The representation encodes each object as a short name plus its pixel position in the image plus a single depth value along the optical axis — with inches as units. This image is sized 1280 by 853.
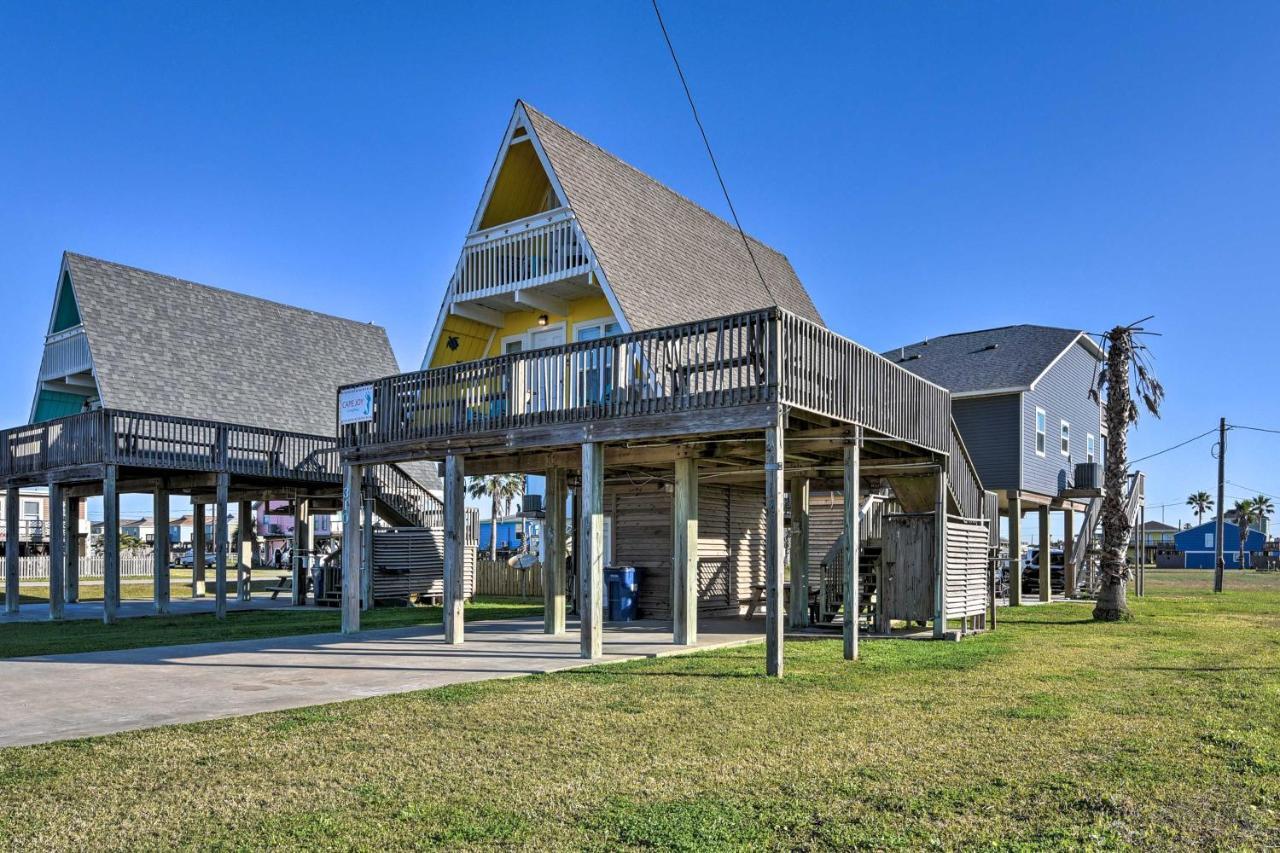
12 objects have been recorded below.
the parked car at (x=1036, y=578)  1429.6
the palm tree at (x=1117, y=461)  861.8
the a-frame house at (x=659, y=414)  535.8
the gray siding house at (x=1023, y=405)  1157.7
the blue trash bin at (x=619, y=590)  823.1
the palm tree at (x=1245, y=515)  3722.4
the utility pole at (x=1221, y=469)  1602.9
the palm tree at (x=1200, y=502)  5748.0
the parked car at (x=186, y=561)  2536.7
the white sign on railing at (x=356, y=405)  697.6
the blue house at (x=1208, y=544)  3730.3
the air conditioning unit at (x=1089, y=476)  1258.0
